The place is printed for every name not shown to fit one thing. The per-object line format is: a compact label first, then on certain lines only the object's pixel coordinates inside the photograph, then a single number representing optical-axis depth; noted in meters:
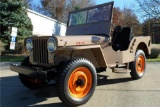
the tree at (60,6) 24.07
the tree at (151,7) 10.08
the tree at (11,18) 9.27
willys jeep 2.61
